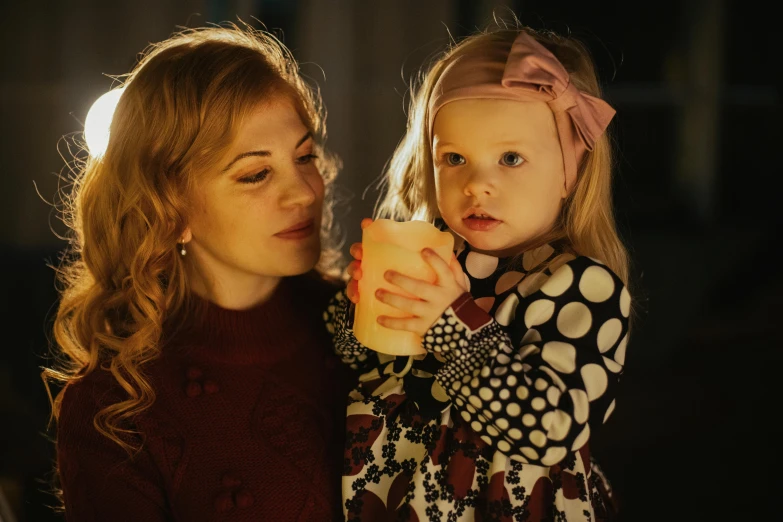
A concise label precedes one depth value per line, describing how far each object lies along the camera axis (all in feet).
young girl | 3.59
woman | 4.45
